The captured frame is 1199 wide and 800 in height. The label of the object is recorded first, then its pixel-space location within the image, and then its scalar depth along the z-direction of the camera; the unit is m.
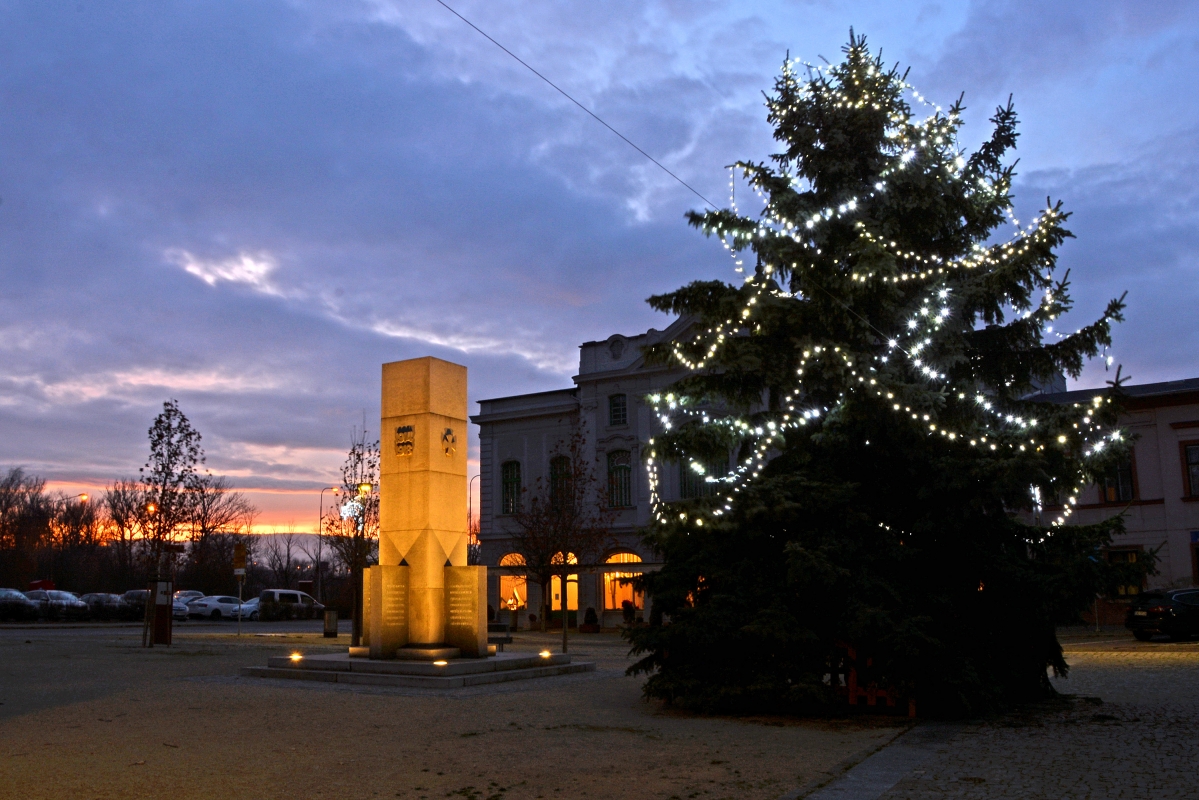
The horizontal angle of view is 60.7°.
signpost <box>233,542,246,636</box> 31.98
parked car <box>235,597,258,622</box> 55.76
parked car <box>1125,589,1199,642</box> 26.55
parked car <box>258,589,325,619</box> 55.00
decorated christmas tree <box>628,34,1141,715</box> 11.09
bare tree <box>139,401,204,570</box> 36.72
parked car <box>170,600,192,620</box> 53.00
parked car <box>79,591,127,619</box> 46.97
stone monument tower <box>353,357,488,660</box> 16.55
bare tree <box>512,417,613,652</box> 34.47
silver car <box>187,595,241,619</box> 56.19
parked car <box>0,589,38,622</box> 43.03
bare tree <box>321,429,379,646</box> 31.59
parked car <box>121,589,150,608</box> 48.42
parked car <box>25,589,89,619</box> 45.78
